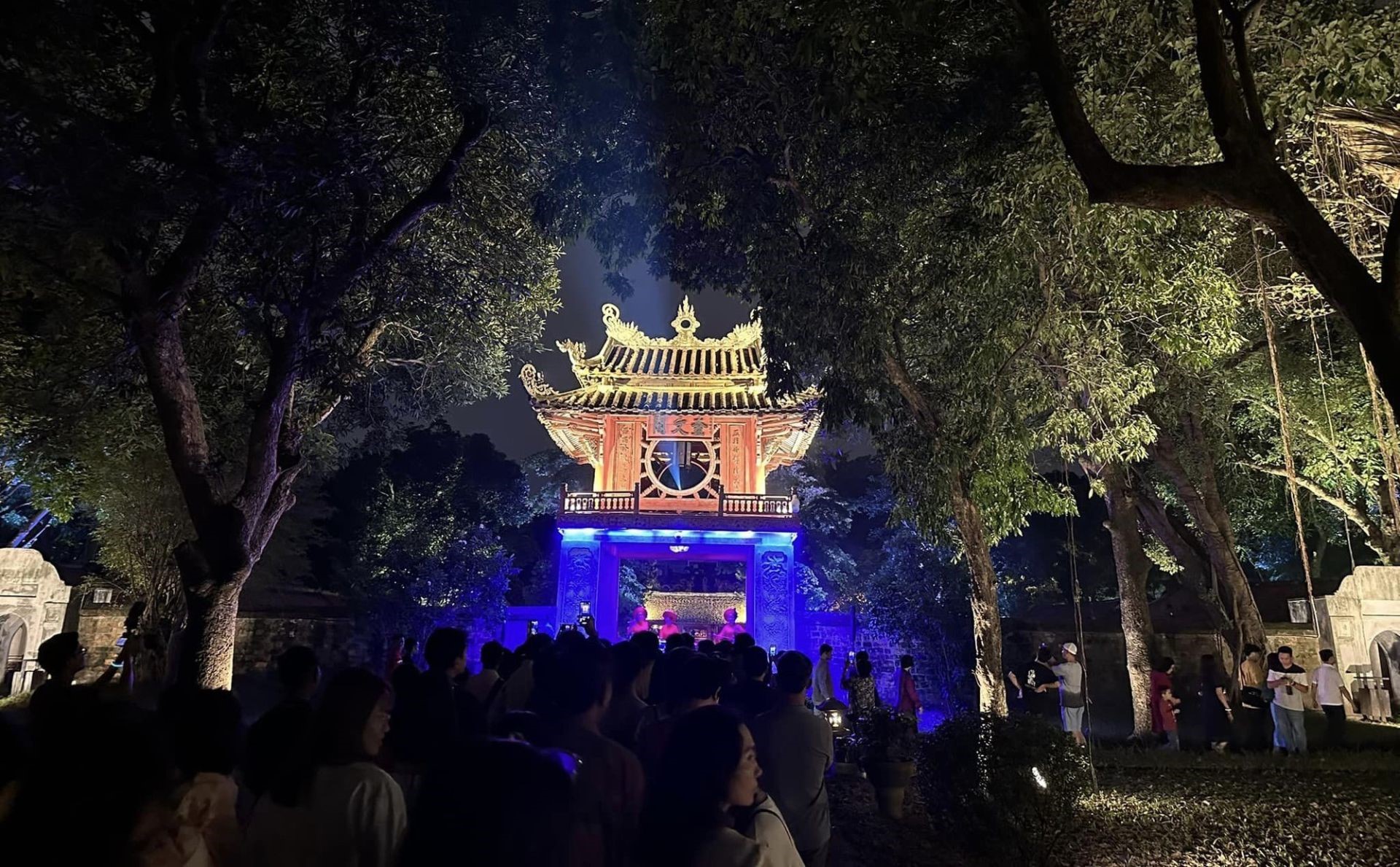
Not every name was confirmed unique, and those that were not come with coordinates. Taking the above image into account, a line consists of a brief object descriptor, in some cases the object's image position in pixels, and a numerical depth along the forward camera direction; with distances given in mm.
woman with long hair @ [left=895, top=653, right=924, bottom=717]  10430
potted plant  7668
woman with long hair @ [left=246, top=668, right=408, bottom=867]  2305
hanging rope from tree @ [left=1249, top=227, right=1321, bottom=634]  6551
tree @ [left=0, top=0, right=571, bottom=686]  7109
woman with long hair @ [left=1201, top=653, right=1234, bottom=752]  10562
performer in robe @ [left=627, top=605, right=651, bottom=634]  20422
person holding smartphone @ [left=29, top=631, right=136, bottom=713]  4402
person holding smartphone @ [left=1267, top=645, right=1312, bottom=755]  9406
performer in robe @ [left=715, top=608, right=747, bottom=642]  20422
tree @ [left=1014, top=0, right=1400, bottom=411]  4199
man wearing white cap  9594
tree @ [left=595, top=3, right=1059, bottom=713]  7023
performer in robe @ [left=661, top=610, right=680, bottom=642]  21250
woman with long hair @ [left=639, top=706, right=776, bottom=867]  2076
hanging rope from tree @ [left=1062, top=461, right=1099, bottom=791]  7372
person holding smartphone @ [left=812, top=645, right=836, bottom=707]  10617
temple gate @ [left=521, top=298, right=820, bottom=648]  20484
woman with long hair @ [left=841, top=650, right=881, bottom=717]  9391
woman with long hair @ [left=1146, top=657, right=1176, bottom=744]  10844
